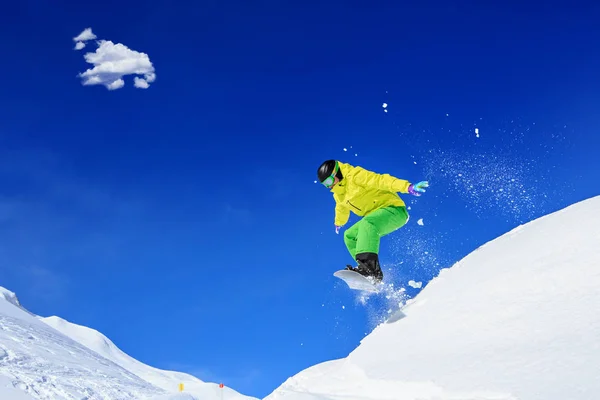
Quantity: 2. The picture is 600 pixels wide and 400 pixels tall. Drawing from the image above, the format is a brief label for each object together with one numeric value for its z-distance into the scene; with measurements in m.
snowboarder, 6.52
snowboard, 6.36
